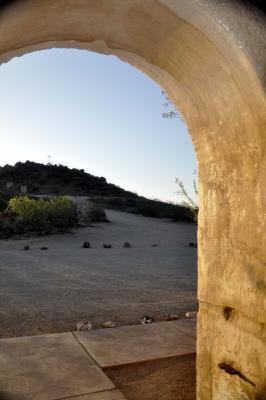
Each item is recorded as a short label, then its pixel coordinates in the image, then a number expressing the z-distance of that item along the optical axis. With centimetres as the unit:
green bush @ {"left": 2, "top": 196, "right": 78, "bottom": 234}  1434
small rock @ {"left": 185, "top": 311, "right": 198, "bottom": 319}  443
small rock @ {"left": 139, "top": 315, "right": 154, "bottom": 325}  420
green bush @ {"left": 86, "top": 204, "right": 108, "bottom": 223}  1766
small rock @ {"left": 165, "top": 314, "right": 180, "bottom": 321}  440
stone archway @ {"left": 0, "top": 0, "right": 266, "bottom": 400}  181
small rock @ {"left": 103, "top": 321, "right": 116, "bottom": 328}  408
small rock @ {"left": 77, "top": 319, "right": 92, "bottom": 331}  394
